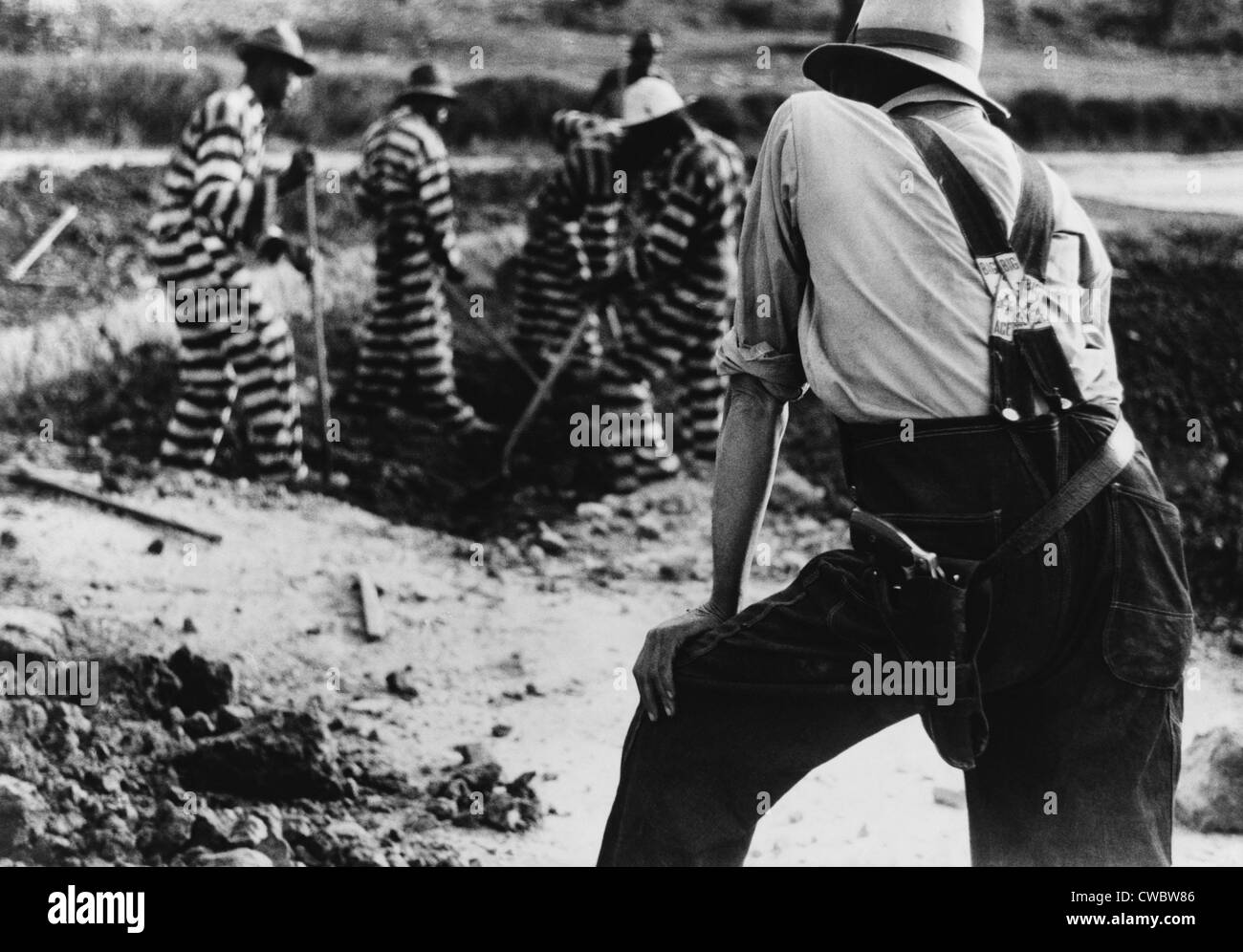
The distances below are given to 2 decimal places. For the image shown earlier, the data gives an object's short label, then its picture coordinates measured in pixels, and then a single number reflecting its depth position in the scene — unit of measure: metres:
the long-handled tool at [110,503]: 5.29
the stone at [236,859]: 3.68
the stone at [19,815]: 3.76
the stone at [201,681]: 4.34
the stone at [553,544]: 6.00
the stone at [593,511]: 6.30
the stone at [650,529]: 6.20
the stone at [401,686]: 4.73
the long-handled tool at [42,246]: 6.28
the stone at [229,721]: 4.28
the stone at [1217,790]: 4.19
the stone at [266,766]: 4.11
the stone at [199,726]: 4.23
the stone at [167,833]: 3.85
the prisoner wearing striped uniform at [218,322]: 5.76
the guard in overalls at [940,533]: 2.48
